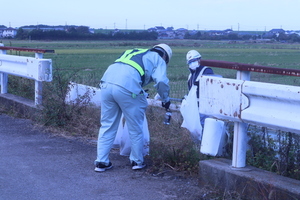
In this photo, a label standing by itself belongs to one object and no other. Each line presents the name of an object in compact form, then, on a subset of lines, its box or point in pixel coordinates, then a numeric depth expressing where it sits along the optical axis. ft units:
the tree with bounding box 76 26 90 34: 304.91
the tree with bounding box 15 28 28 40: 239.09
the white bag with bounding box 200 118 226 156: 14.89
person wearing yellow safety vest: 16.37
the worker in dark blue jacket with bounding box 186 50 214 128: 23.44
